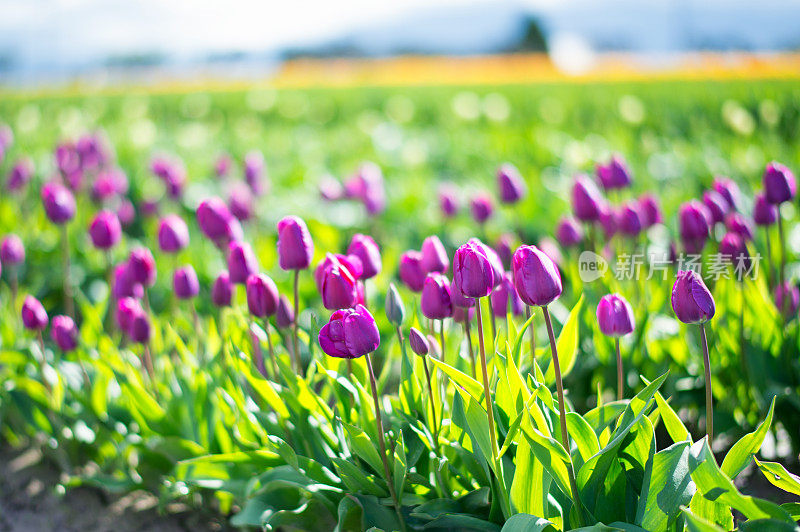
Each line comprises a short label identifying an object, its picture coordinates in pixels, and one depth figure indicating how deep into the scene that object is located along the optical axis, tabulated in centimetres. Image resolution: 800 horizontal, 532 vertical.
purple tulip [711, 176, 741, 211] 225
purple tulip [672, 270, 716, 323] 136
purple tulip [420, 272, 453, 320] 149
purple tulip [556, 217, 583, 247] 245
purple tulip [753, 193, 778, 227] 210
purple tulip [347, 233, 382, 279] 173
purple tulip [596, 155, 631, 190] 270
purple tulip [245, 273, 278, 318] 169
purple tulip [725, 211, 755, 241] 215
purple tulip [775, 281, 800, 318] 210
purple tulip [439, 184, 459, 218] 302
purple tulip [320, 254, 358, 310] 145
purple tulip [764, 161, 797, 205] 202
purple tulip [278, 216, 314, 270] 165
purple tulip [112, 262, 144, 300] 232
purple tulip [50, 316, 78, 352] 219
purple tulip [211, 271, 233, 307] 199
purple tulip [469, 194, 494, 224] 267
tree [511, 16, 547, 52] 3169
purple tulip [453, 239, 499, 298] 130
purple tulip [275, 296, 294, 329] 184
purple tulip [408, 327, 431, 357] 148
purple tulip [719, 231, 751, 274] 207
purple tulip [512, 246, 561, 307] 128
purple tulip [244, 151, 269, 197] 357
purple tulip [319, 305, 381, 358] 134
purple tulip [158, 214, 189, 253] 231
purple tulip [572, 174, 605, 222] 216
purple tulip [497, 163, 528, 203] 260
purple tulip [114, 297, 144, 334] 207
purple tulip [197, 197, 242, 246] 217
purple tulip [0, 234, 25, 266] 259
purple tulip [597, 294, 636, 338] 161
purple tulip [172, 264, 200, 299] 215
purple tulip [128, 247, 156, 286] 219
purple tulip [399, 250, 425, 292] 182
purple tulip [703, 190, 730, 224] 212
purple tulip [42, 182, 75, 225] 259
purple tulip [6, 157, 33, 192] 367
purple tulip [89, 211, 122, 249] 242
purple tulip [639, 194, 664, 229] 248
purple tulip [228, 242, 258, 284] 189
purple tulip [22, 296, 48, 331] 218
